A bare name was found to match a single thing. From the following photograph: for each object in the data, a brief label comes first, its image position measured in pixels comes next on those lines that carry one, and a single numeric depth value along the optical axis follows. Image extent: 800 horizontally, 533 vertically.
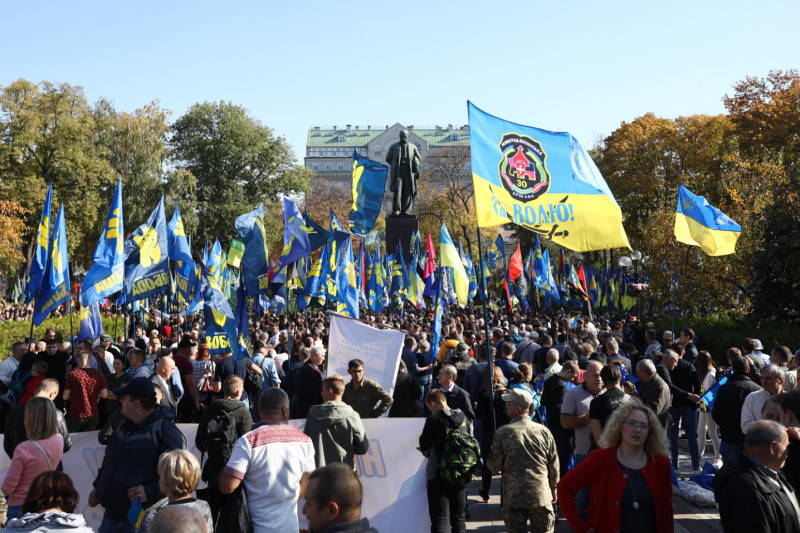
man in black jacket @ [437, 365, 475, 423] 7.79
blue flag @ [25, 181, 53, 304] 11.72
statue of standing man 34.19
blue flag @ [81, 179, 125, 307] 11.77
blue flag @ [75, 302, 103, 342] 12.83
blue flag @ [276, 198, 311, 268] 13.16
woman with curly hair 4.13
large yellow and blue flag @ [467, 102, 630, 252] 6.80
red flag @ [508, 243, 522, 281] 23.09
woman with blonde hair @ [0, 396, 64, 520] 5.26
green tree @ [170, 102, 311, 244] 54.56
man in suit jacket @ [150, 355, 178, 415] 7.63
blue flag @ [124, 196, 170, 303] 12.55
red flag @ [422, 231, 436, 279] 27.94
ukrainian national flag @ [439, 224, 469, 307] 12.50
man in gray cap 5.73
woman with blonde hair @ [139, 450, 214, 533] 4.02
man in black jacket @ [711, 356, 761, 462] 7.65
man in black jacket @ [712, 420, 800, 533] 3.73
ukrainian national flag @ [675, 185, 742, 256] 14.06
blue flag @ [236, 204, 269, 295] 11.92
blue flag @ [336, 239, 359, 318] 14.62
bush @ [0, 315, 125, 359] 18.61
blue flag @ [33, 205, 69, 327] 11.29
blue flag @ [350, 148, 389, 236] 15.12
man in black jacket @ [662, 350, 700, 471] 10.12
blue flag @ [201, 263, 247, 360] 9.98
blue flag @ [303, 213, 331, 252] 13.91
